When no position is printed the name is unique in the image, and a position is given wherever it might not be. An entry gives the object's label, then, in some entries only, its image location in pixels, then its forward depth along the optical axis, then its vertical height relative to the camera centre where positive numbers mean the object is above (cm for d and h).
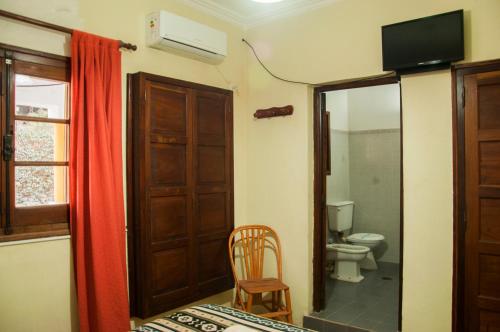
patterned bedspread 176 -77
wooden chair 299 -87
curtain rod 200 +85
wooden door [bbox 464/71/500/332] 233 -23
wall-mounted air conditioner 267 +103
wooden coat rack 324 +51
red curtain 221 -19
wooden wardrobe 257 -17
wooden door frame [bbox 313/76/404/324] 319 -38
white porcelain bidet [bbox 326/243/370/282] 409 -104
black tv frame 234 +70
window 205 +16
